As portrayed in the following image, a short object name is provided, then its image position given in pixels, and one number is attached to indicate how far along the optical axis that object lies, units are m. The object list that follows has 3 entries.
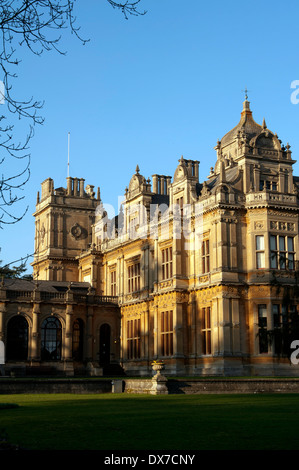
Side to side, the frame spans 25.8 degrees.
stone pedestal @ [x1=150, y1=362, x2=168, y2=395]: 27.17
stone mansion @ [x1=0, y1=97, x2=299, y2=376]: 39.22
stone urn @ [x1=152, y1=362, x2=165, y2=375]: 27.79
